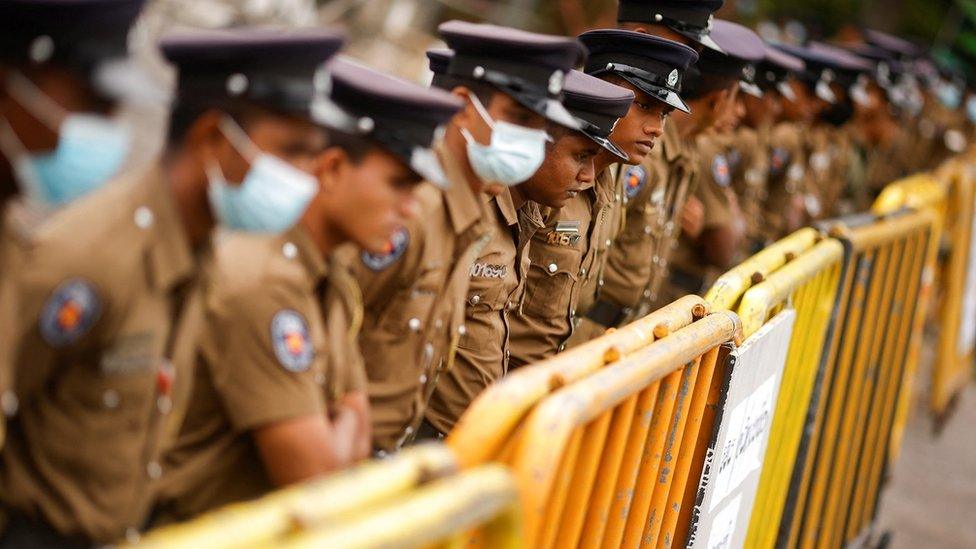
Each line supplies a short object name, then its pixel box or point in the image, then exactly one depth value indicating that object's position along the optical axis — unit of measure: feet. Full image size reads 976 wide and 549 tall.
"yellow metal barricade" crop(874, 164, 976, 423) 67.36
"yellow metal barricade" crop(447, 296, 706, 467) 17.79
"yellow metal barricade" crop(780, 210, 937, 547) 37.35
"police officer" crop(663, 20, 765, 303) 42.37
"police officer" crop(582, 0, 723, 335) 39.65
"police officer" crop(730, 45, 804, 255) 50.90
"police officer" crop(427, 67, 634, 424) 28.76
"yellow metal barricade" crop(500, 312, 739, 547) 17.92
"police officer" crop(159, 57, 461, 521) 17.94
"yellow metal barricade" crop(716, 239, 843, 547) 31.91
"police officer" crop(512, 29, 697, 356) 32.99
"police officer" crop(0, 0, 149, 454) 16.24
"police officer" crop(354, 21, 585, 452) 23.80
